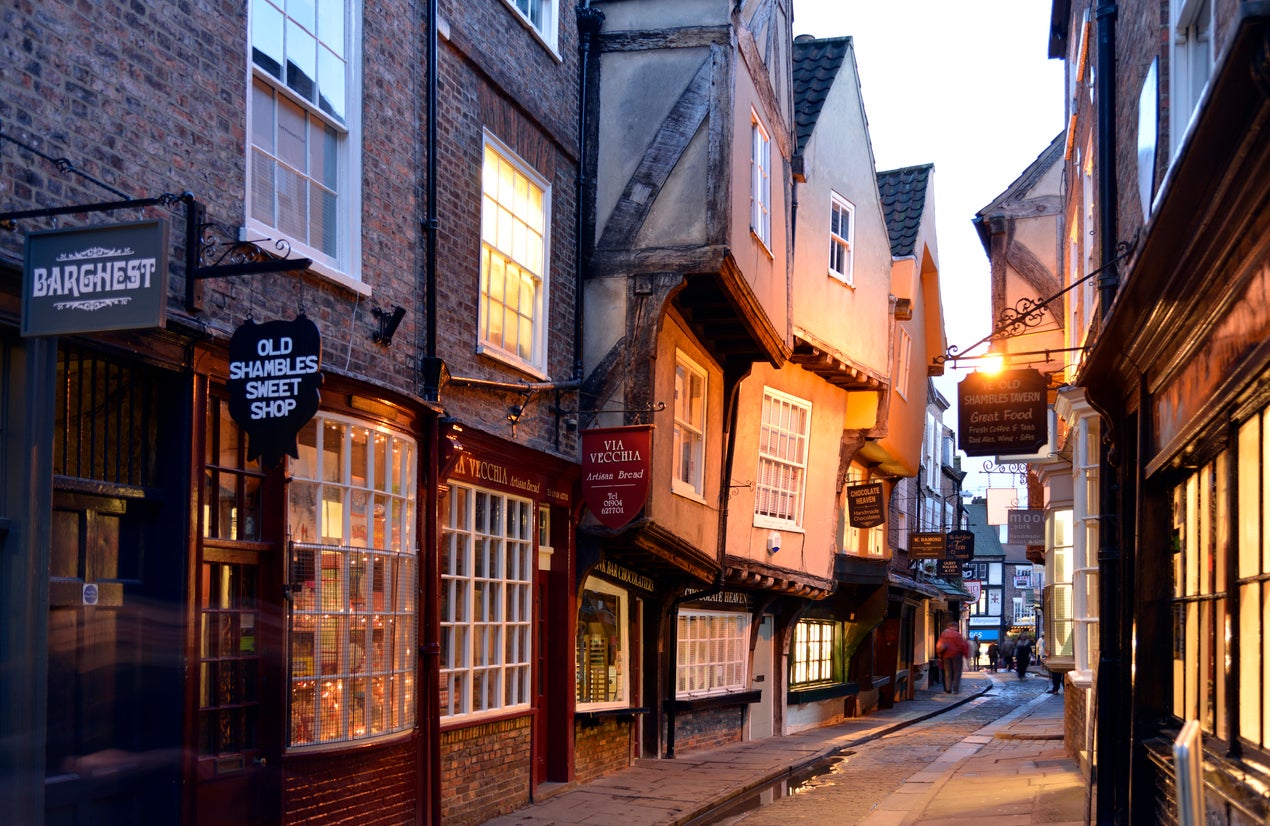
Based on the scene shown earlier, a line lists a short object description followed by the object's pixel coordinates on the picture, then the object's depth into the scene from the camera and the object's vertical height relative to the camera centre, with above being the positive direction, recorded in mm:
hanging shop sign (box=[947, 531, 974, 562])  35062 -988
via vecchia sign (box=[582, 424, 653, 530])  13094 +307
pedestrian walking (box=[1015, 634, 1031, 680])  49219 -5366
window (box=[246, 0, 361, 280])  8797 +2480
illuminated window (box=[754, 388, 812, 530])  19828 +618
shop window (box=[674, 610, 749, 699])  18438 -2104
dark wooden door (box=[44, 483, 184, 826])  7039 -909
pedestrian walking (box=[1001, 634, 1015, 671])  60688 -6509
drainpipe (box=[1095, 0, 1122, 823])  10273 -543
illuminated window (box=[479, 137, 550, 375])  12188 +2194
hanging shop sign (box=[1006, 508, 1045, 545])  25922 -392
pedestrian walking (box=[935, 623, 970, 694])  34312 -3721
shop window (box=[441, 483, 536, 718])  11422 -867
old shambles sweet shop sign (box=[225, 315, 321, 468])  7336 +632
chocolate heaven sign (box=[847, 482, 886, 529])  24859 +4
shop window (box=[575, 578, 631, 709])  15047 -1625
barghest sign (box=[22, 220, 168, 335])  6098 +972
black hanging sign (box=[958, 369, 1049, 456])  14516 +988
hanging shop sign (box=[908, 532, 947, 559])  32094 -939
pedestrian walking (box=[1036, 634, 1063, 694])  40000 -5187
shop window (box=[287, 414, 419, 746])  9086 -562
